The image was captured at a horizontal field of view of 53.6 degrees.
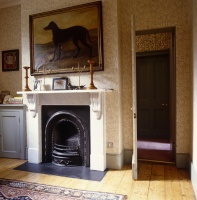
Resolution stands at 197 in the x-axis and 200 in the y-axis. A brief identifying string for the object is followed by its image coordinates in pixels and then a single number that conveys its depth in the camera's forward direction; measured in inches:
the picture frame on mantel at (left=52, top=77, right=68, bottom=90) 126.8
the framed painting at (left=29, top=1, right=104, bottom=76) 121.3
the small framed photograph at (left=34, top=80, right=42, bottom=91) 131.0
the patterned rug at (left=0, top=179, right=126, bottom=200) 84.4
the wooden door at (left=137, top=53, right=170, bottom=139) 200.7
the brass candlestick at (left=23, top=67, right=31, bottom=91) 128.5
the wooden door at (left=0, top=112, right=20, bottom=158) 138.0
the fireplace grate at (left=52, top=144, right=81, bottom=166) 122.7
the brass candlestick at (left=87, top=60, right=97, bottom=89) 111.3
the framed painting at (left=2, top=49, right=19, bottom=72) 158.6
